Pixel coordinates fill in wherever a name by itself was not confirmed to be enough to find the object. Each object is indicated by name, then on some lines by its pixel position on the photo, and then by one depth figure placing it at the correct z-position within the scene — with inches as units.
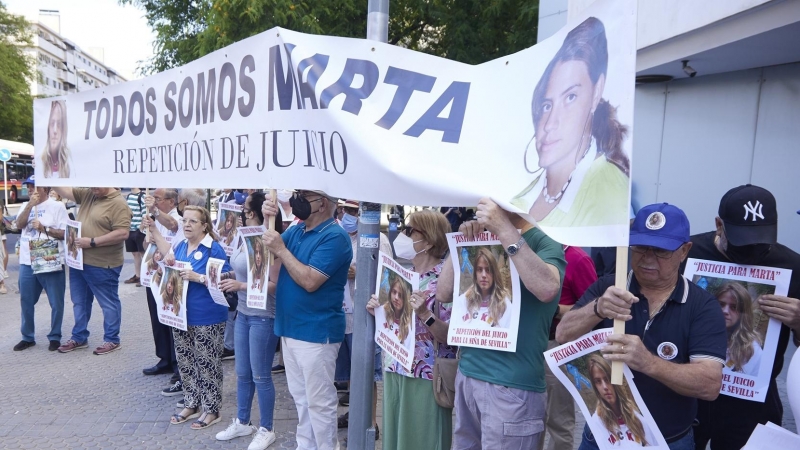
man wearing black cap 99.0
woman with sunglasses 132.7
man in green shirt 102.0
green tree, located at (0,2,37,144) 1231.5
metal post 127.2
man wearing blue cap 82.8
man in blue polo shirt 145.4
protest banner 79.5
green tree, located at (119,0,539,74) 422.9
